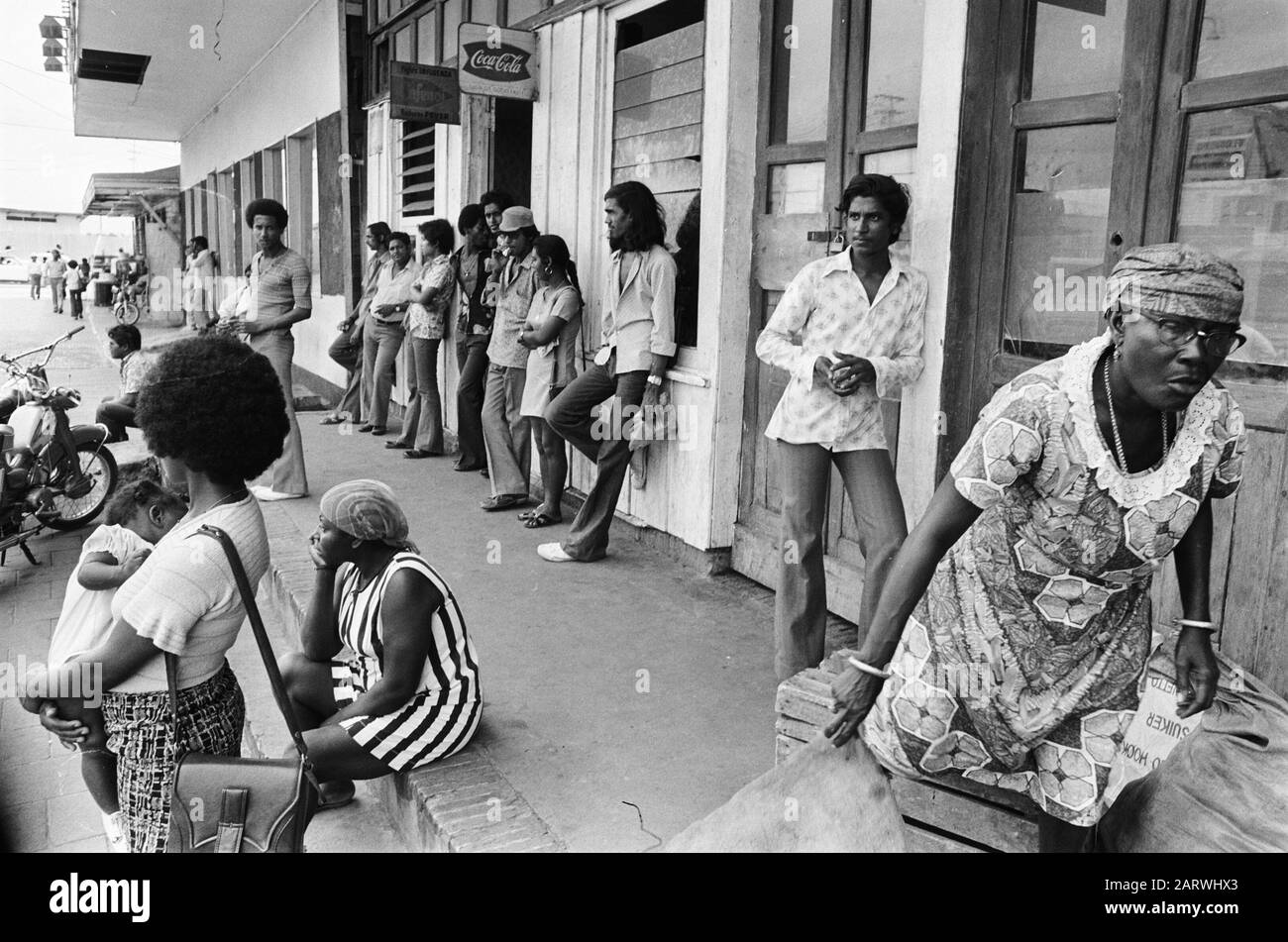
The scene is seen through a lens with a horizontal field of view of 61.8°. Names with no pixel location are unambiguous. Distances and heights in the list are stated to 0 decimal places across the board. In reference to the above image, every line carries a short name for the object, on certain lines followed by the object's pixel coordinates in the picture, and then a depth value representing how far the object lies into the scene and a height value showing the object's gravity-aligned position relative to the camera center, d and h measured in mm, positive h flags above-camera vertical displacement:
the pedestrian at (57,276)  34062 +4
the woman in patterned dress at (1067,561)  1926 -491
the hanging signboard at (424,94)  7086 +1278
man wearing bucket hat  6539 -472
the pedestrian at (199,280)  17391 +3
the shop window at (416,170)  9062 +999
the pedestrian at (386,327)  8828 -339
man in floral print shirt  3543 -261
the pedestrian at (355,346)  9453 -565
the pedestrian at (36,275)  44103 +23
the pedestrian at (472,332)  7312 -293
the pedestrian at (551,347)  5973 -306
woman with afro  2334 -660
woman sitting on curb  3016 -1032
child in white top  2471 -804
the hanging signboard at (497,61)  6375 +1367
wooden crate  2374 -1156
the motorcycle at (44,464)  6203 -1122
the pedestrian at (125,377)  7336 -700
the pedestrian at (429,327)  8039 -303
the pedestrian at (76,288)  29805 -316
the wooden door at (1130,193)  2867 +345
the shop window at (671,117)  5363 +916
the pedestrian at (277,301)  6656 -111
